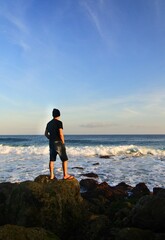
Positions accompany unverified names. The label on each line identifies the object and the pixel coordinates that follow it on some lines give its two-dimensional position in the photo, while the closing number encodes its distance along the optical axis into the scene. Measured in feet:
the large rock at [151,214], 11.95
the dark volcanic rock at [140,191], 22.53
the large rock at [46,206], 12.54
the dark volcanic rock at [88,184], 24.27
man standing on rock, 16.20
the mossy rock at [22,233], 8.61
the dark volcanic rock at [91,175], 30.64
